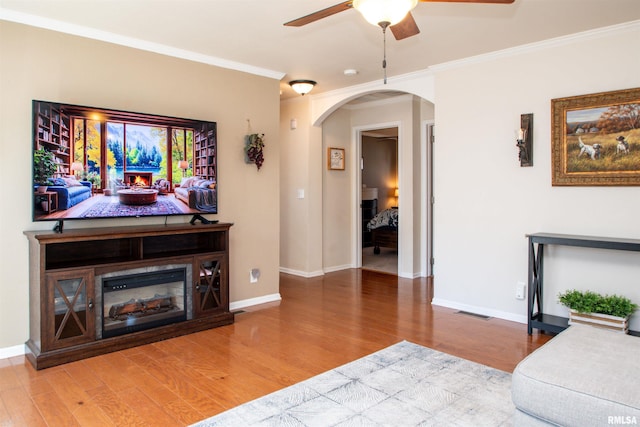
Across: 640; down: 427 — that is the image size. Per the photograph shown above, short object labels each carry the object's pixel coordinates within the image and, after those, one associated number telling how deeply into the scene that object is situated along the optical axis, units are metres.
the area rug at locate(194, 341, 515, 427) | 2.27
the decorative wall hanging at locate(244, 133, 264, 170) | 4.45
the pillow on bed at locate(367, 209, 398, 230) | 7.51
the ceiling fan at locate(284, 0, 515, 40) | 2.00
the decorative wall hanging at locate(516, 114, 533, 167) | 3.83
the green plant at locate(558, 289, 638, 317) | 3.28
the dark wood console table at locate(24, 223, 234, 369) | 2.99
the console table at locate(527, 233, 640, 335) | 3.18
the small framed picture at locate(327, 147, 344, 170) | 6.36
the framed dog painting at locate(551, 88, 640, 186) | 3.35
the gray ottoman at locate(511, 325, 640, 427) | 1.61
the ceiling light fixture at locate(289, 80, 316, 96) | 4.94
